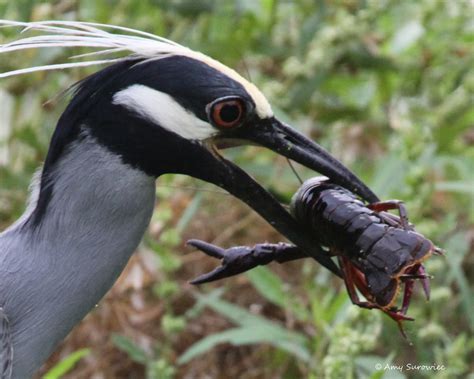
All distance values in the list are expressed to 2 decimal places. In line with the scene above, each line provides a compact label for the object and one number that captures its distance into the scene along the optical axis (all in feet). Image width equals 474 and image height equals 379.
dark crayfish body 14.40
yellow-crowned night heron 15.38
